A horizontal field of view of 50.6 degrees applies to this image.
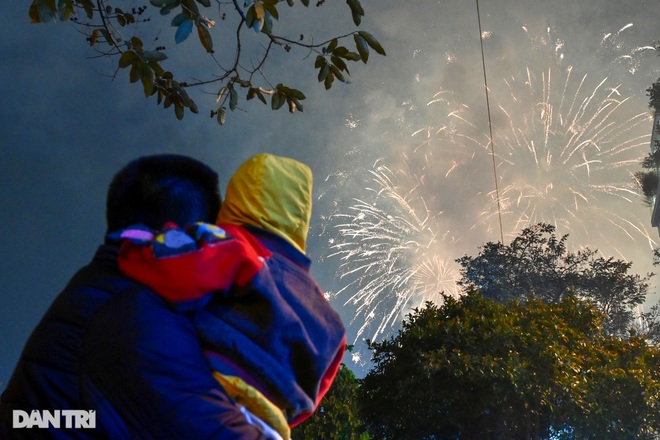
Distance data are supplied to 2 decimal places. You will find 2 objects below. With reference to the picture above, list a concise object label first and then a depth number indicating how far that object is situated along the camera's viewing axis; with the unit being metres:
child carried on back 1.40
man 1.31
